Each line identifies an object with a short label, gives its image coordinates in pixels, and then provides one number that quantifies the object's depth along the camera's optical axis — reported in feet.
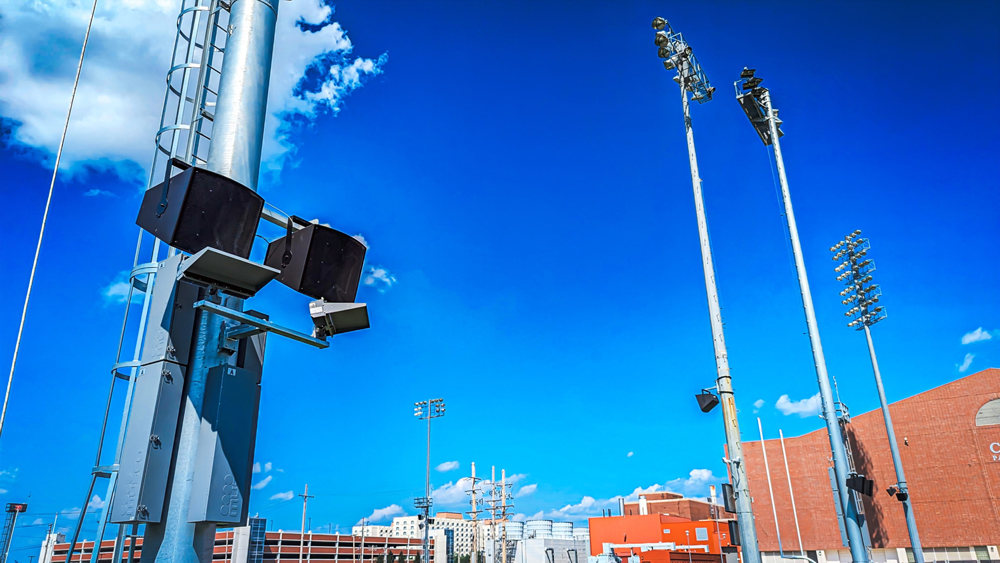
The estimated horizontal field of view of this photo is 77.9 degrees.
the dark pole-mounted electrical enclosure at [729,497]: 35.24
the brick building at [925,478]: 133.59
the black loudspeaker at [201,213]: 12.81
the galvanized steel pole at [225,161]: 12.85
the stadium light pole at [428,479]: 130.82
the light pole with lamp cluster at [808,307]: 49.43
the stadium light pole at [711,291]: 34.78
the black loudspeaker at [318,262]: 15.26
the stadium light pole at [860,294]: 77.77
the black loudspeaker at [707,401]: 38.86
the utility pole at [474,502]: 166.40
